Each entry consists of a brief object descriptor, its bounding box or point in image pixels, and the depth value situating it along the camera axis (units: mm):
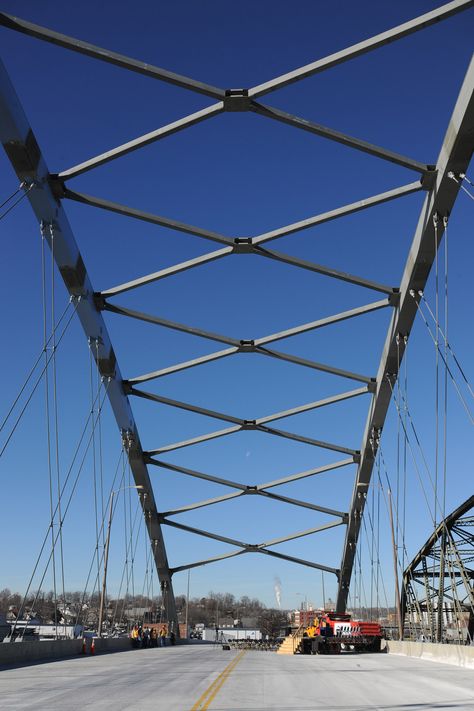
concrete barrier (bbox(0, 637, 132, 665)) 20322
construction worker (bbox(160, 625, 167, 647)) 52359
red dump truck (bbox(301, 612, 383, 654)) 34750
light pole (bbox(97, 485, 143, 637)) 38344
